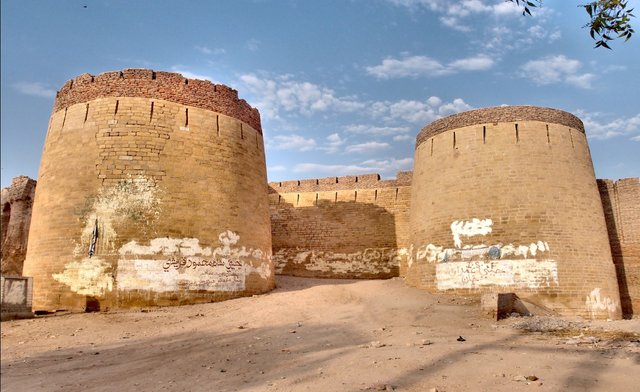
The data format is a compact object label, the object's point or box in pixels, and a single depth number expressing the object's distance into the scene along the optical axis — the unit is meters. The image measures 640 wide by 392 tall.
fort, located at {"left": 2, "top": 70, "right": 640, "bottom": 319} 11.71
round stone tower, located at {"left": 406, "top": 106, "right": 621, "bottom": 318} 12.73
